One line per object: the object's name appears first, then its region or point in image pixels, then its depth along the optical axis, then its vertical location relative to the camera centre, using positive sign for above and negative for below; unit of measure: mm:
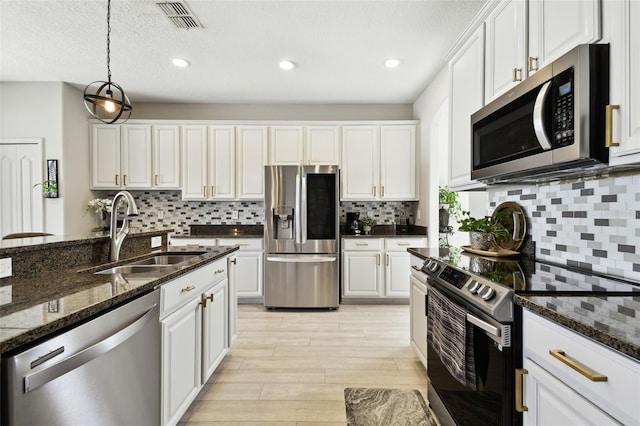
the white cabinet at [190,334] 1553 -712
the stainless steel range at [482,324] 1119 -466
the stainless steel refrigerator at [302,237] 3852 -317
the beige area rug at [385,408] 1812 -1191
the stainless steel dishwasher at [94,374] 819 -519
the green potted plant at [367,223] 4395 -170
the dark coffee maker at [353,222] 4402 -154
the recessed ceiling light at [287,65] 3359 +1561
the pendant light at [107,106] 2158 +732
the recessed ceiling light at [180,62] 3346 +1578
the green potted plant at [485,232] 2023 -135
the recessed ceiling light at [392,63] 3305 +1556
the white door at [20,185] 3928 +325
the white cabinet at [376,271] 4074 -767
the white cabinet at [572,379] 715 -439
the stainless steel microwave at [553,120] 1153 +386
